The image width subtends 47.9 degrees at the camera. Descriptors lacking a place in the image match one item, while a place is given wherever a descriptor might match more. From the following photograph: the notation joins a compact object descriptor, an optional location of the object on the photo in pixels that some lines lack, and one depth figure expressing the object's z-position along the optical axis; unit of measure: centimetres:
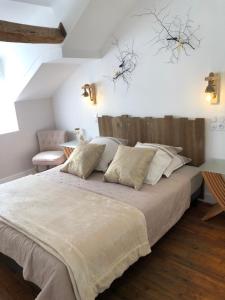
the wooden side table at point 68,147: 393
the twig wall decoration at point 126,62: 322
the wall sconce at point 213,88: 254
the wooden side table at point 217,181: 242
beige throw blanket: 158
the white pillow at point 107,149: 299
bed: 151
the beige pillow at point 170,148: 287
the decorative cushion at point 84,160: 288
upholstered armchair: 400
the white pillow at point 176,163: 269
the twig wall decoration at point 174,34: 268
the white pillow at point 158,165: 257
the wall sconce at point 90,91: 375
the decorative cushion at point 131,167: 249
